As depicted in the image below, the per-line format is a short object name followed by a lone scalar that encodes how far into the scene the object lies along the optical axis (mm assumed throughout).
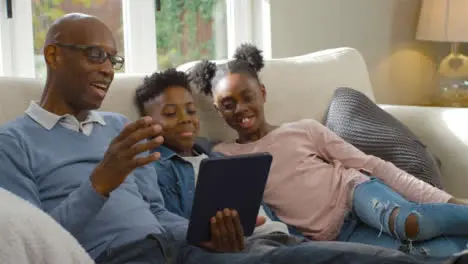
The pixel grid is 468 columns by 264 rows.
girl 2813
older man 2276
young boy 2831
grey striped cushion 3204
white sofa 3333
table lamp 4490
